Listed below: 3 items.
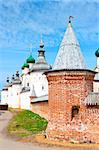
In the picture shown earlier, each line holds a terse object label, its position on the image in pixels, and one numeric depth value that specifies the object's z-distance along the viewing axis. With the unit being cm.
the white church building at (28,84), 3697
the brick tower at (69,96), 1566
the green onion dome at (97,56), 3847
